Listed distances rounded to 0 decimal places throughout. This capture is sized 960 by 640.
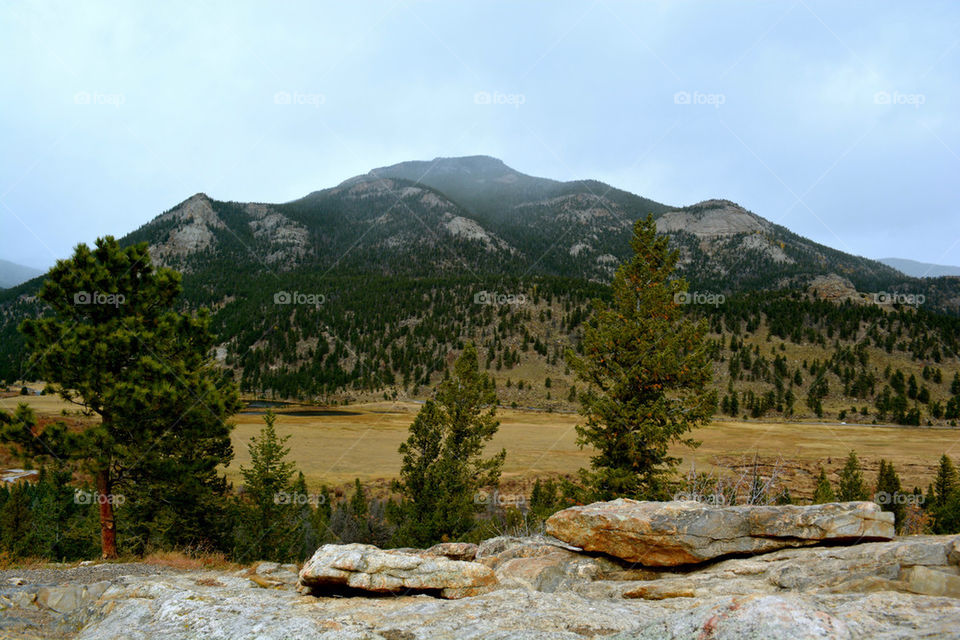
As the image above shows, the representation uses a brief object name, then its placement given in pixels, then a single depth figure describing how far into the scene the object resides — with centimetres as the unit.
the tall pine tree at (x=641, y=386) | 1577
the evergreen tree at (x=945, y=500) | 2531
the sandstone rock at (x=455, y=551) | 1069
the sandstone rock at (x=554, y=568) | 768
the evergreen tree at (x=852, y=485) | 2835
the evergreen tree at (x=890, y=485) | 3034
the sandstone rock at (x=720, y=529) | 743
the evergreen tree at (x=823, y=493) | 2468
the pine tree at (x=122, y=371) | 1281
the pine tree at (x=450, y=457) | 2266
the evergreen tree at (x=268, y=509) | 2029
